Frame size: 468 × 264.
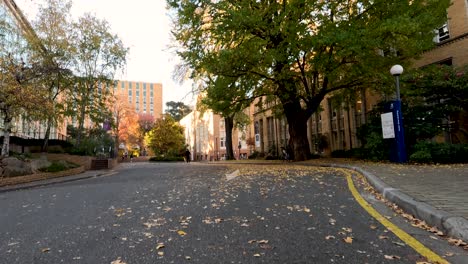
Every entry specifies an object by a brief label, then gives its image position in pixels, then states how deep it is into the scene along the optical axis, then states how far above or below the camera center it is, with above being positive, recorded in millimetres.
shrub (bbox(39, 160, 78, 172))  18844 -138
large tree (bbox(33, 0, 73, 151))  22562 +8127
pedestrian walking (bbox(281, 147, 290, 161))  27531 +186
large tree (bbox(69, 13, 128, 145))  27125 +8092
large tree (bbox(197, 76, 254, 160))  19136 +3761
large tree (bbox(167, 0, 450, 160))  15500 +5679
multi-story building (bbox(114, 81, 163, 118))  149375 +29435
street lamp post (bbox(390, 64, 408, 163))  13586 +1130
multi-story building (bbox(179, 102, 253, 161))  63719 +4309
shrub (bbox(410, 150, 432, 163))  13383 -122
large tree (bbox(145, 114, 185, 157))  55188 +3659
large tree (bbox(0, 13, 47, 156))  15826 +4038
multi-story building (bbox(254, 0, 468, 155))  19781 +3753
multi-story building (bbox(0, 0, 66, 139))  19547 +8093
